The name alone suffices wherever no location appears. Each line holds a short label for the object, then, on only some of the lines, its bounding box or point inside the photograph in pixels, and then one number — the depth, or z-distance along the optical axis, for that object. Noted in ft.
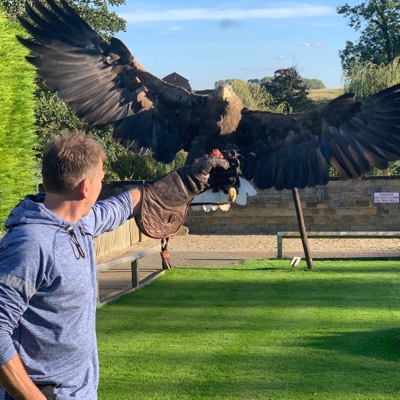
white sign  63.62
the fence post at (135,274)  33.81
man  7.70
